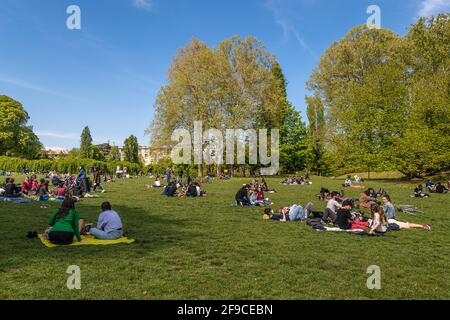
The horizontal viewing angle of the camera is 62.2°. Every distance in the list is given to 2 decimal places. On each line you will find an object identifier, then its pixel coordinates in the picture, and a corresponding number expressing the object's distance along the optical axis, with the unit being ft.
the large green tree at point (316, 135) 199.72
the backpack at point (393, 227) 43.42
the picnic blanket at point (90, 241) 31.62
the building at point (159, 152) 169.78
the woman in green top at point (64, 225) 31.22
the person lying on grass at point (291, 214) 49.43
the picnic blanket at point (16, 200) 60.90
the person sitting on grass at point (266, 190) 92.32
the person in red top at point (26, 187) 70.54
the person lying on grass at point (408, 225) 44.63
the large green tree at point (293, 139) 195.93
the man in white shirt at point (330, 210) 46.26
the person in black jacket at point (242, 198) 64.90
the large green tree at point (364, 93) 147.95
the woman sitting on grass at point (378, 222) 40.09
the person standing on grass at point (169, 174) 114.60
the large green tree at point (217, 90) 165.99
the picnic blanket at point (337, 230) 40.86
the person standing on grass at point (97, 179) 89.20
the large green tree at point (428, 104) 133.08
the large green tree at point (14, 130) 231.50
